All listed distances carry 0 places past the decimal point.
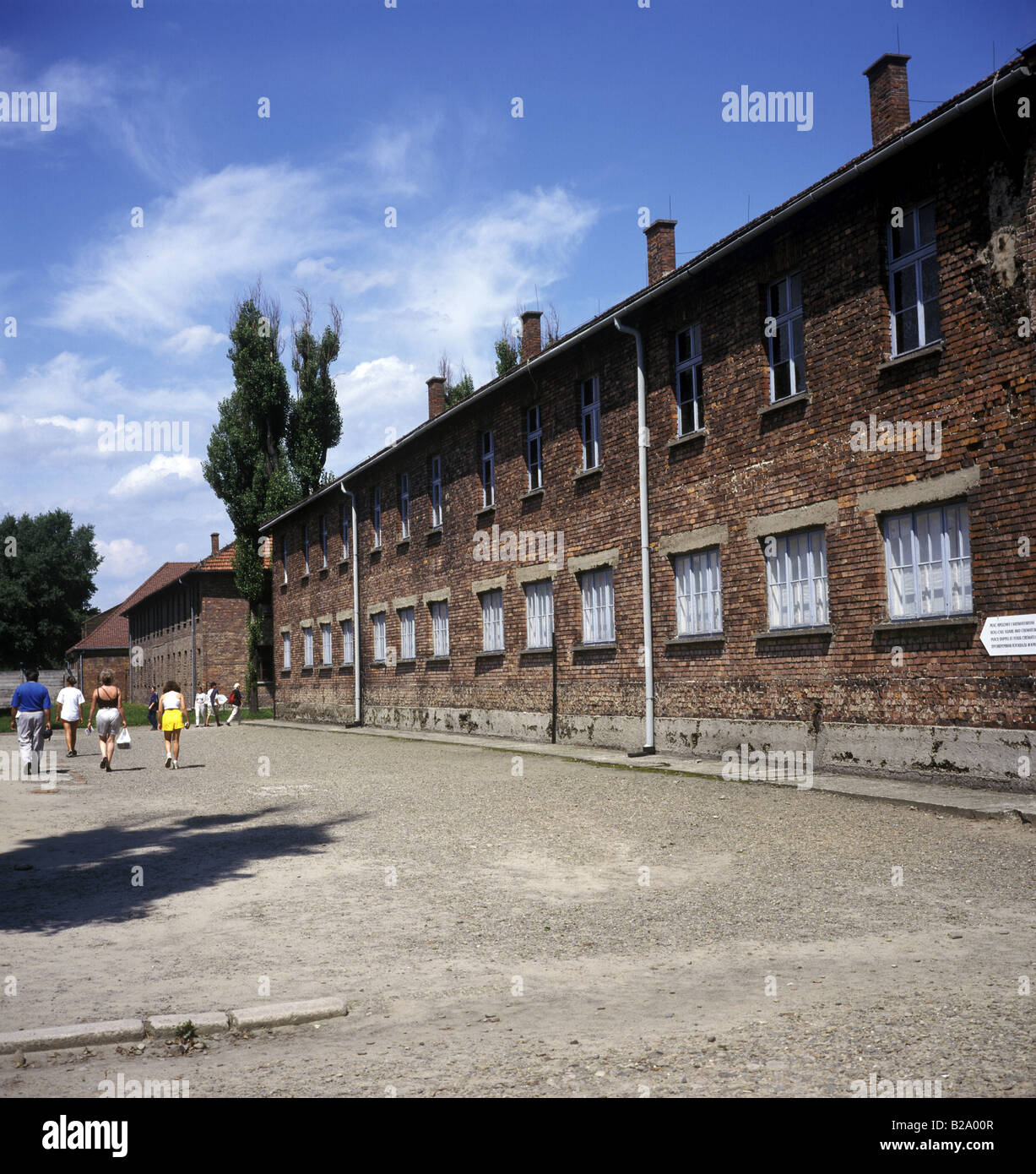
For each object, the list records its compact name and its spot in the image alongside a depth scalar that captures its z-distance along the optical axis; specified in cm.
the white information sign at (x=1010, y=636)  1152
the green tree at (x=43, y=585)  7525
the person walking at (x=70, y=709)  2248
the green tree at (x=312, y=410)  4266
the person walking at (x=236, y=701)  3992
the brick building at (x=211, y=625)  5475
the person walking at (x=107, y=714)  1888
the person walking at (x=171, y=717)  1870
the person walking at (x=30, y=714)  1723
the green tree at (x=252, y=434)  4250
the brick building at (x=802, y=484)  1204
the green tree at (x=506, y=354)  4447
